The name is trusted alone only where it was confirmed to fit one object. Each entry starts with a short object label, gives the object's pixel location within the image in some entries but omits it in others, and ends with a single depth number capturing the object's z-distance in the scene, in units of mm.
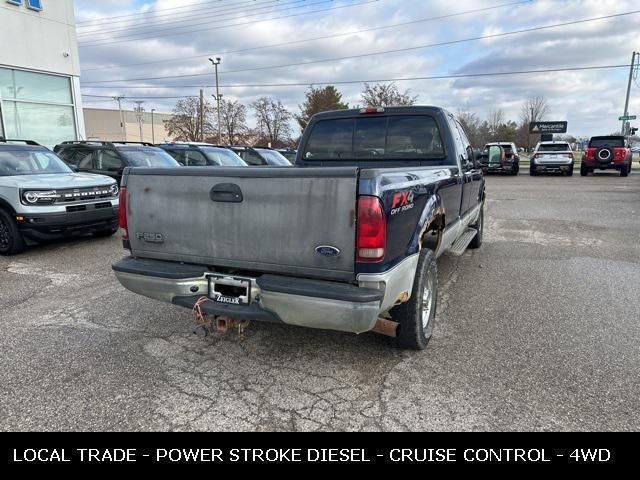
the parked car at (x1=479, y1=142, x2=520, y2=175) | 23506
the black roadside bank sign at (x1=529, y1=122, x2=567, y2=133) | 47594
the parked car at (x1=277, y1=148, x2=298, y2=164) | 19875
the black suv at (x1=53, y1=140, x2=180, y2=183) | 9391
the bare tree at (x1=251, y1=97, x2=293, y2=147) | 54188
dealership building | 14477
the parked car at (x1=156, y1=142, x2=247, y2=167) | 12328
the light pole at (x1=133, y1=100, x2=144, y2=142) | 77769
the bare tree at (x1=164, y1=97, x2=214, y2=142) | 54091
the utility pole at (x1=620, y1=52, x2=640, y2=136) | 34625
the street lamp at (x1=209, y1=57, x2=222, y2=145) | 43781
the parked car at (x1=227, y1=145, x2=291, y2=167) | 15117
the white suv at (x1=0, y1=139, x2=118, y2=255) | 6598
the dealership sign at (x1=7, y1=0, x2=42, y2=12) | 14308
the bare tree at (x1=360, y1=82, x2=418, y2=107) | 41969
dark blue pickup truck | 2719
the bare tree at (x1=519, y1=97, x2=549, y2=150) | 59562
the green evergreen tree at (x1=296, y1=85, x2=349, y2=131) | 54625
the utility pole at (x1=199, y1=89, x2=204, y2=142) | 49138
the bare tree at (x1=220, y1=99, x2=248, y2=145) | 51906
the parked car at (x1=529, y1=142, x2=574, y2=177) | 22344
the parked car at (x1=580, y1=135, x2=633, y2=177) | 21312
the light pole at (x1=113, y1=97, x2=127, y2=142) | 81625
